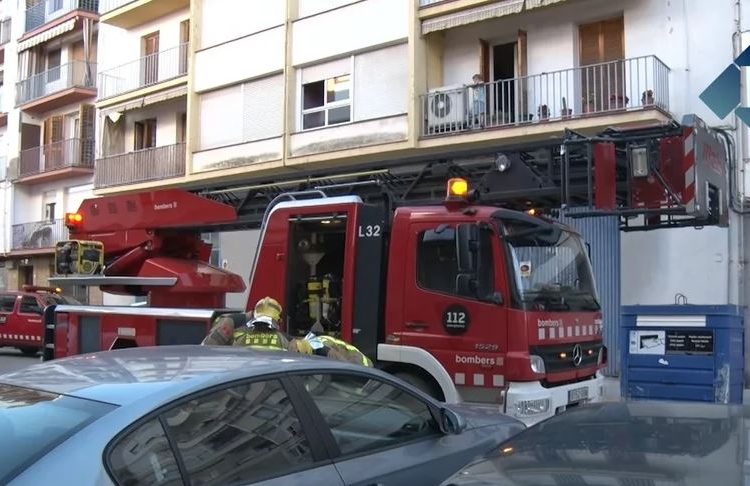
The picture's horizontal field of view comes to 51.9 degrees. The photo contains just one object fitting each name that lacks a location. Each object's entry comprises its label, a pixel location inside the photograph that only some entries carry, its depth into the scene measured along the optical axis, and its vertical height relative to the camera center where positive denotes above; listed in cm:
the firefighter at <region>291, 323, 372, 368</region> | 571 -58
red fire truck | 665 +5
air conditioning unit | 1538 +329
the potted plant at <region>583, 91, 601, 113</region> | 1416 +315
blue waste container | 809 -87
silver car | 268 -61
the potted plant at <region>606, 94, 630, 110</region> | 1370 +306
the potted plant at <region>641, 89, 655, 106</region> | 1323 +301
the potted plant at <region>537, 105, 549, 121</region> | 1451 +302
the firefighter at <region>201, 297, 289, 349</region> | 600 -46
